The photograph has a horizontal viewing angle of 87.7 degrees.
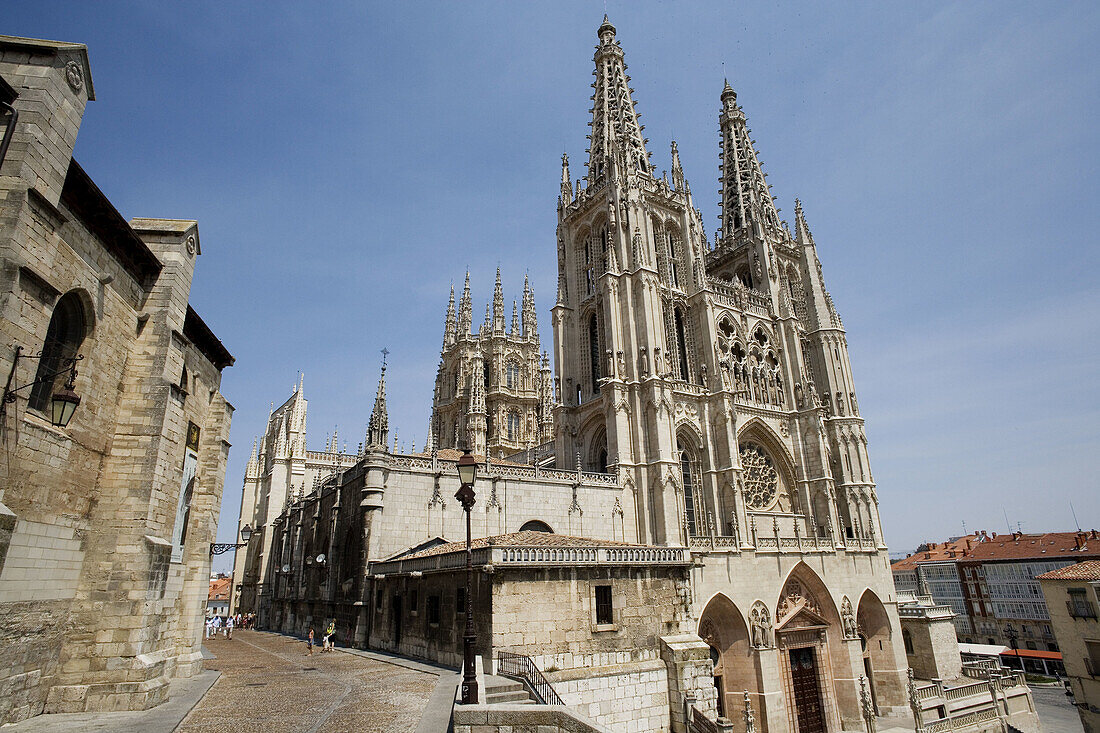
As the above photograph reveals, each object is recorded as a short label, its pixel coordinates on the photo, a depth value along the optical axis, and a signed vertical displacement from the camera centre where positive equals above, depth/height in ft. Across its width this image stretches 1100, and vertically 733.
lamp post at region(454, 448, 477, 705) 28.02 -2.81
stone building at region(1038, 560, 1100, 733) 86.58 -9.45
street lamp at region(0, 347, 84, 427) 25.46 +7.87
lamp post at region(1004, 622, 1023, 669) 137.10 -16.53
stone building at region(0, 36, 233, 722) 26.21 +8.62
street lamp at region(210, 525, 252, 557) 63.20 +3.88
